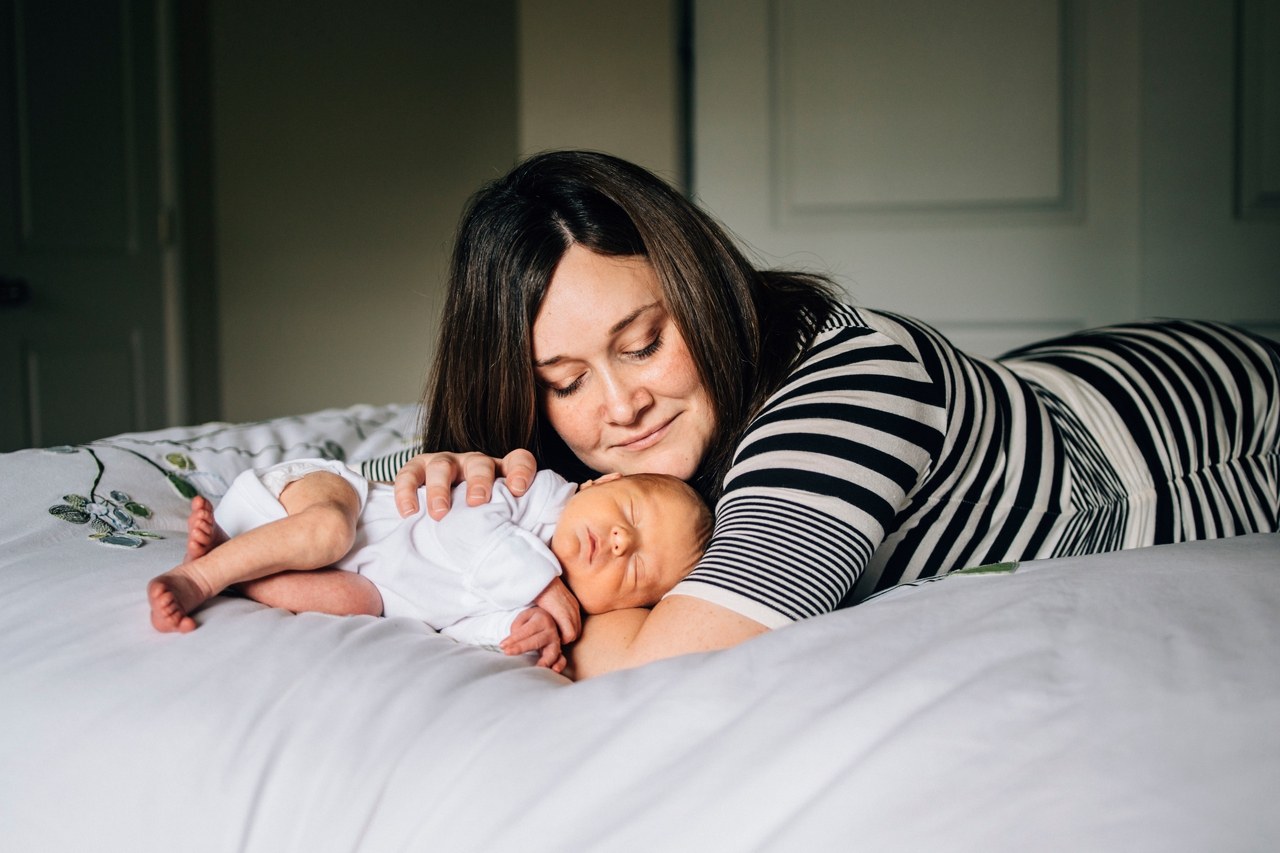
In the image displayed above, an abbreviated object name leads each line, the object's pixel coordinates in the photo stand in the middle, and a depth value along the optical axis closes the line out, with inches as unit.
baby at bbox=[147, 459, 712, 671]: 34.3
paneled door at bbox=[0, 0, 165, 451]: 127.4
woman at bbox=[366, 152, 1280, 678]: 32.2
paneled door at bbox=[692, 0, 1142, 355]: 104.4
